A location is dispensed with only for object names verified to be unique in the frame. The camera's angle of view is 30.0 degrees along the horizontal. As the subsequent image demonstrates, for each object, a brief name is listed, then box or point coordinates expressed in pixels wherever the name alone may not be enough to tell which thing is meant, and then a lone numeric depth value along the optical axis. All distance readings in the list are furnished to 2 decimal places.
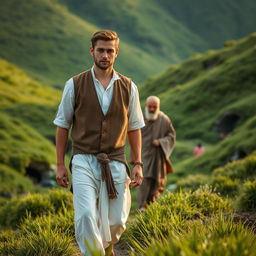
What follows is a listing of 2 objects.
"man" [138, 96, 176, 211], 11.72
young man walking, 5.40
